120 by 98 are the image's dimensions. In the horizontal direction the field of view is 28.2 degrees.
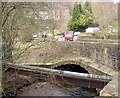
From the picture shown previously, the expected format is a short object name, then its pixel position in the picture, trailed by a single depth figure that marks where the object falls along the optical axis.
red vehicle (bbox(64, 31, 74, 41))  15.60
